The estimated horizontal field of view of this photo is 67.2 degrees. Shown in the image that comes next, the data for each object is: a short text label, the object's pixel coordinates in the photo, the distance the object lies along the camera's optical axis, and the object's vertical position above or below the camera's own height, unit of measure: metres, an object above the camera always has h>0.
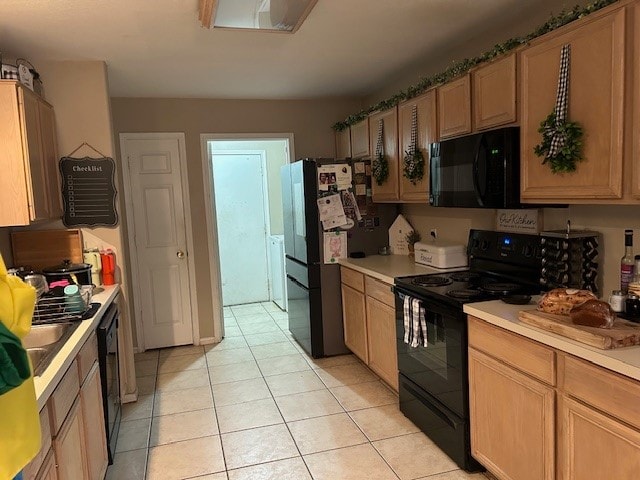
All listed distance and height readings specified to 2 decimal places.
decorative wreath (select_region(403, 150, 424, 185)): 3.19 +0.20
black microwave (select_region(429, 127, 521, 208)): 2.29 +0.12
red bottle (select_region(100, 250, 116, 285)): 3.21 -0.39
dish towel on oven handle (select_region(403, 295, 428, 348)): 2.64 -0.71
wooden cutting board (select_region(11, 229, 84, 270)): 3.12 -0.23
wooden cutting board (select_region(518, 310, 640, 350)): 1.60 -0.50
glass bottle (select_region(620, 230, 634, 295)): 1.99 -0.33
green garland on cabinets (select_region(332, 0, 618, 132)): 1.88 +0.69
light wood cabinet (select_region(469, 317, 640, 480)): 1.53 -0.84
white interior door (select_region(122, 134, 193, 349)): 4.37 -0.31
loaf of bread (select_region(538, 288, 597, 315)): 1.89 -0.44
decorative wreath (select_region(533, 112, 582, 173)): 1.90 +0.18
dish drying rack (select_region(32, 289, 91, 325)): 2.35 -0.49
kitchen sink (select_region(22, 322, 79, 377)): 1.98 -0.56
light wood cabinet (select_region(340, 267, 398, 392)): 3.18 -0.91
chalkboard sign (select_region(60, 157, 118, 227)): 3.18 +0.12
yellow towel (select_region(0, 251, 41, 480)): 1.09 -0.45
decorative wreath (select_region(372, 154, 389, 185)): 3.69 +0.22
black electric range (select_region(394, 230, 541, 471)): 2.37 -0.68
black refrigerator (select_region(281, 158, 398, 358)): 3.88 -0.37
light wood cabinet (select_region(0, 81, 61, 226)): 2.52 +0.28
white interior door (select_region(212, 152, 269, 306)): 6.18 -0.29
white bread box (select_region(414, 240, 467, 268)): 3.17 -0.41
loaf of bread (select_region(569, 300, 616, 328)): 1.69 -0.45
